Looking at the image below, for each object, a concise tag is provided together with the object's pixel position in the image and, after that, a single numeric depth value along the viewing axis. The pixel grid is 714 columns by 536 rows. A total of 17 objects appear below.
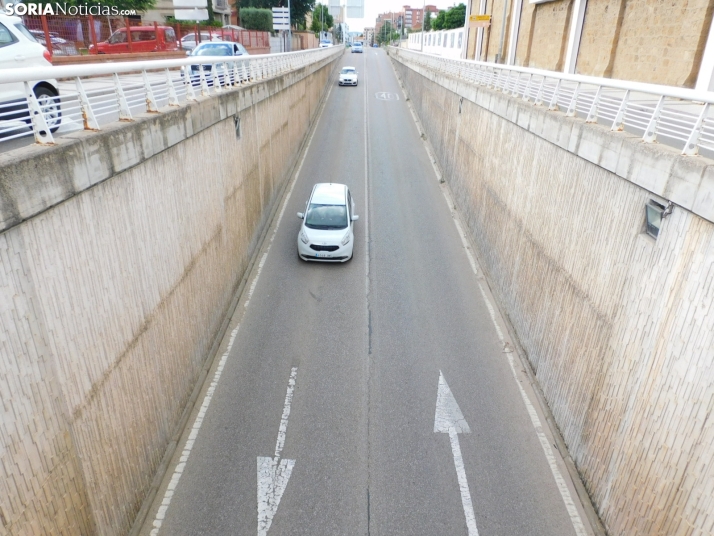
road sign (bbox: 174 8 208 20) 39.66
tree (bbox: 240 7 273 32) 59.00
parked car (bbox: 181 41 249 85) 19.36
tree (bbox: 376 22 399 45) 167.01
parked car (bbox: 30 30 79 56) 17.03
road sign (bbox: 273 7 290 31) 42.72
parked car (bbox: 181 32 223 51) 27.86
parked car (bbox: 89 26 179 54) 20.62
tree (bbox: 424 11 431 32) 149.88
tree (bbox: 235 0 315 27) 63.97
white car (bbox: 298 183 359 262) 15.70
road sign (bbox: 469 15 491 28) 37.41
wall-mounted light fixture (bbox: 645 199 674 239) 6.43
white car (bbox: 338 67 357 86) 47.34
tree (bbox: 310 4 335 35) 110.69
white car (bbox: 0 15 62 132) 7.66
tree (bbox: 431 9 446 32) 94.30
